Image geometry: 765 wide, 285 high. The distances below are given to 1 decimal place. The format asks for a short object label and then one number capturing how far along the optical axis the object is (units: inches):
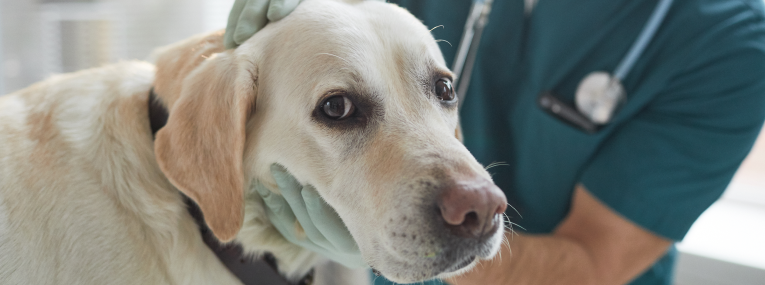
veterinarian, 33.7
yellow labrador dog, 27.4
